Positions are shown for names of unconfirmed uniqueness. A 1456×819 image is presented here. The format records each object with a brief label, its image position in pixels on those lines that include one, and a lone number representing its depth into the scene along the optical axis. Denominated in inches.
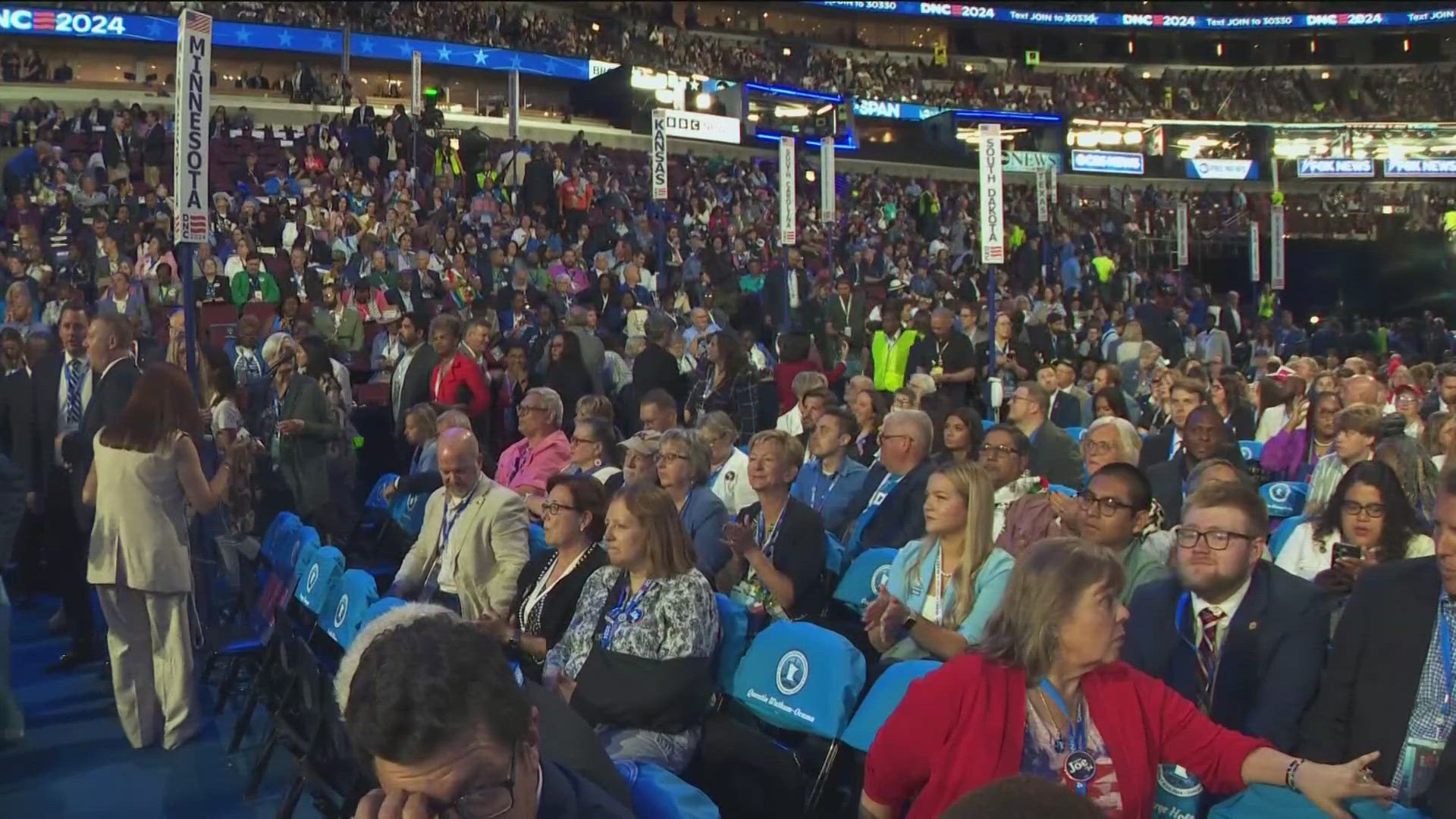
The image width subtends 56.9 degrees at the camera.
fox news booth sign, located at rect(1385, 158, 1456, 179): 1621.6
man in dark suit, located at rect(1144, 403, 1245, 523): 249.1
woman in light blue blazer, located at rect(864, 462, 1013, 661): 159.2
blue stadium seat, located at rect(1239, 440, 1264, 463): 316.1
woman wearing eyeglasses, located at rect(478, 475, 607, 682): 178.5
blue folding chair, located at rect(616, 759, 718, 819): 107.2
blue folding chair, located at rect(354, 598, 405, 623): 171.3
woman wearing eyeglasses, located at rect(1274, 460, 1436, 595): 165.5
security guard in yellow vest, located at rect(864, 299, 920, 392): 455.8
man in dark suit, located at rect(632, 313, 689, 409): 400.5
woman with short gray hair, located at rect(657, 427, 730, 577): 222.8
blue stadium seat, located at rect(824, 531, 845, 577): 220.1
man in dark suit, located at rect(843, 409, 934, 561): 236.2
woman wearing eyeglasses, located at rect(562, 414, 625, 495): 267.0
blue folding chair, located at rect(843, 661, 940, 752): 141.0
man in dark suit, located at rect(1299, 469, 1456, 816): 114.3
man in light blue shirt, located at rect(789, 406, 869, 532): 262.6
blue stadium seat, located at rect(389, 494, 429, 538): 288.0
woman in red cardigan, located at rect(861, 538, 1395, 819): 97.3
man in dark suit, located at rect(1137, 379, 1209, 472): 276.7
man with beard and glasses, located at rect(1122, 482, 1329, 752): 125.3
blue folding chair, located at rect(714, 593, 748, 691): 167.2
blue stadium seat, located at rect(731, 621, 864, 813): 148.7
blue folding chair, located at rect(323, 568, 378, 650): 191.5
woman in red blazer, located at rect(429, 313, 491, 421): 363.6
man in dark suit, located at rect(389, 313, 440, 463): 375.2
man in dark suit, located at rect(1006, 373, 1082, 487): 285.1
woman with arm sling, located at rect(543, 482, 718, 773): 152.2
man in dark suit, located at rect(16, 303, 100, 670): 277.0
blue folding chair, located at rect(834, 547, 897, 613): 206.1
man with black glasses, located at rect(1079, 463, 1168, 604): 157.3
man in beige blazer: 209.5
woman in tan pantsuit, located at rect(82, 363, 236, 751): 215.9
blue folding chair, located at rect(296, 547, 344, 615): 209.5
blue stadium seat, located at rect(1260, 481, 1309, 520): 265.1
